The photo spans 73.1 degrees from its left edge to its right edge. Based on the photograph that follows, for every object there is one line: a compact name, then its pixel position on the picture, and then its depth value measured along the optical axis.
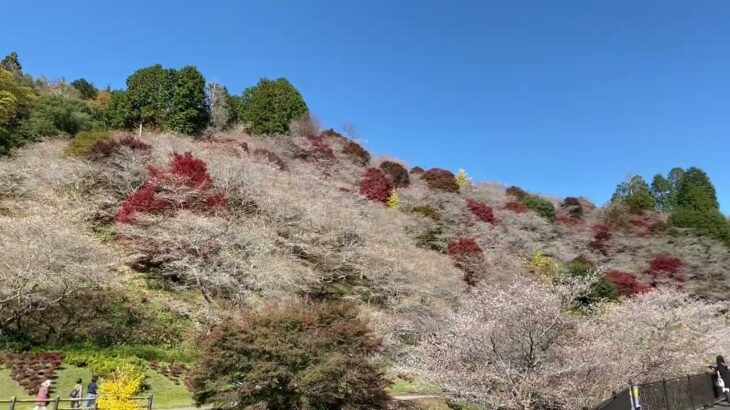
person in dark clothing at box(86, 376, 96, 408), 13.56
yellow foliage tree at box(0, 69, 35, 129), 31.72
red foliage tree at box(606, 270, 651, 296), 37.31
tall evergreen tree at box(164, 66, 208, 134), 42.47
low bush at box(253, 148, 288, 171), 37.00
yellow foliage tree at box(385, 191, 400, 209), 42.53
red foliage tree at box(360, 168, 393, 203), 43.16
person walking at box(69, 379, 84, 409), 13.75
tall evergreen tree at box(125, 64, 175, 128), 41.19
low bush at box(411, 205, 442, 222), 39.94
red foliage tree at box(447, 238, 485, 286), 33.25
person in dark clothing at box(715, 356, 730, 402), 12.42
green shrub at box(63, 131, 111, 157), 27.88
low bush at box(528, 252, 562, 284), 37.12
